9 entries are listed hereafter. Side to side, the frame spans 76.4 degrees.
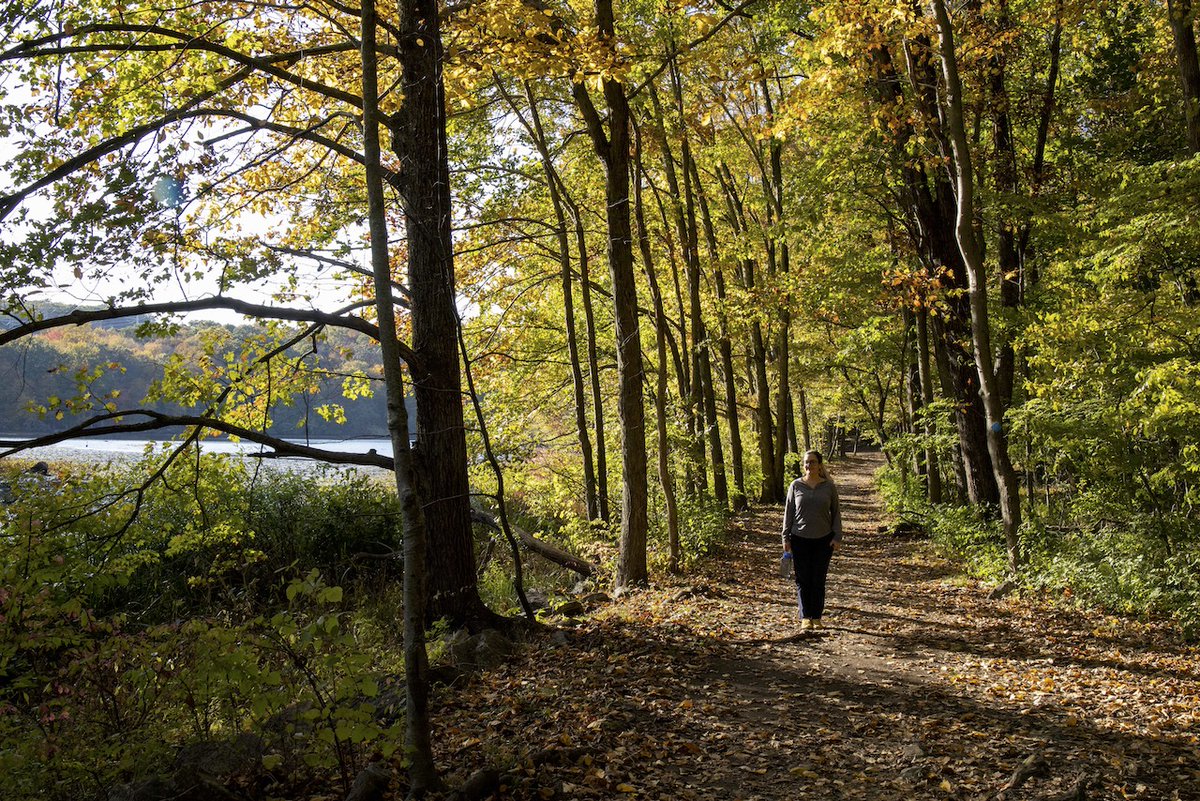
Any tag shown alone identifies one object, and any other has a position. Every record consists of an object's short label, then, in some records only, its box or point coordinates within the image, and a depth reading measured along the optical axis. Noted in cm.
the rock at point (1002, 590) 966
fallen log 1175
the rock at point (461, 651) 658
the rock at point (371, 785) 415
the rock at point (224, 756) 461
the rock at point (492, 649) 669
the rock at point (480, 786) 411
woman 797
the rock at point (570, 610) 907
